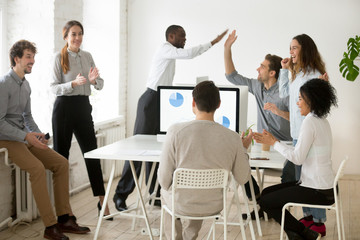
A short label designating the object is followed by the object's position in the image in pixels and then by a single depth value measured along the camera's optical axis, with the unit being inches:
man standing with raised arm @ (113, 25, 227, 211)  176.7
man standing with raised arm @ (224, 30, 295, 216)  174.4
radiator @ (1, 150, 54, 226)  162.9
